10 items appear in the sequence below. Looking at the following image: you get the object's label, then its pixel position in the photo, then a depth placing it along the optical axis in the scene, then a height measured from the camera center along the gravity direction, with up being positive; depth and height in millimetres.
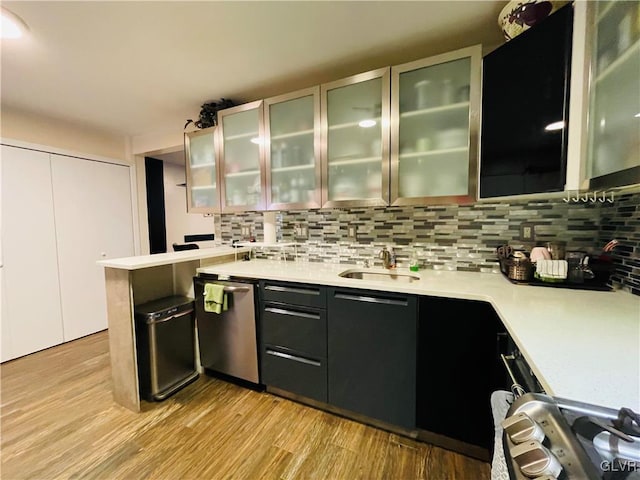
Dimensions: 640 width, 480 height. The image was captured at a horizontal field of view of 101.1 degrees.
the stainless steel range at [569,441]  417 -382
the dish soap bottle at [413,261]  1946 -293
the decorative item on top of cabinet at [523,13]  1227 +995
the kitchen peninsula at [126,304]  1753 -555
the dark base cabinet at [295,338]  1725 -782
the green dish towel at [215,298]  1943 -545
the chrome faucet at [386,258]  2023 -269
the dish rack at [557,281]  1359 -308
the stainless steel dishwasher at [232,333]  1923 -832
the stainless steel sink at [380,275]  1896 -394
